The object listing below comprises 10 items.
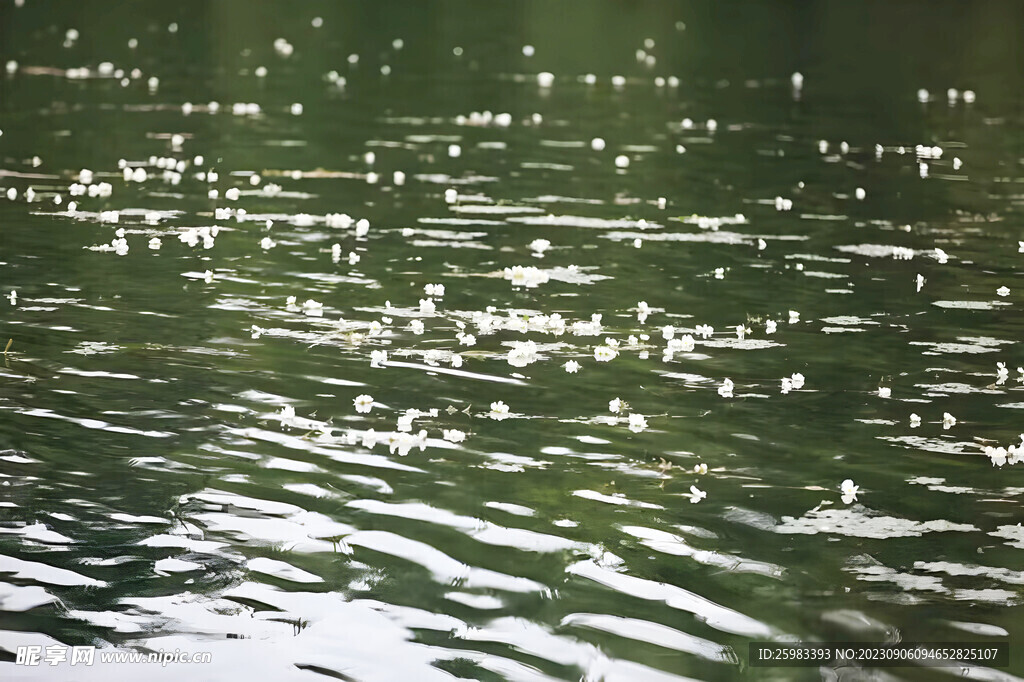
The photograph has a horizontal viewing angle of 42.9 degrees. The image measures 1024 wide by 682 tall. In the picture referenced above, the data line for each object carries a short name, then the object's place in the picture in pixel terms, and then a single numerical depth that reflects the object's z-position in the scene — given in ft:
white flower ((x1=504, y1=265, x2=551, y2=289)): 49.83
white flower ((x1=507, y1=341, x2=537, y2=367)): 39.75
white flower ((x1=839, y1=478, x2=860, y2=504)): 30.12
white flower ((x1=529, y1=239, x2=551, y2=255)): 55.42
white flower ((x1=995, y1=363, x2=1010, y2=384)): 39.87
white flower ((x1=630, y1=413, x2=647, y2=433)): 34.32
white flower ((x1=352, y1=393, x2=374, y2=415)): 34.73
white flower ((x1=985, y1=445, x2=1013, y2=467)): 32.78
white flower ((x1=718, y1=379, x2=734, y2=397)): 37.58
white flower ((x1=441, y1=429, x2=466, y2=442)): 32.86
